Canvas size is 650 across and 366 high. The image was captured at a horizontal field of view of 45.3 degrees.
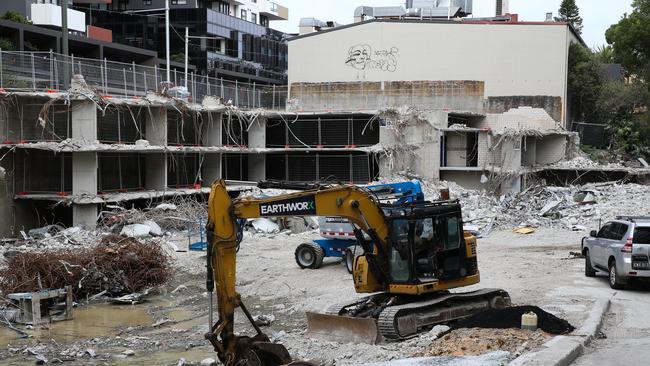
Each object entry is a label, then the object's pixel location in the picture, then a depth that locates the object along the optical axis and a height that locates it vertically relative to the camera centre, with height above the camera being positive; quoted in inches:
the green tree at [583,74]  2007.9 +169.2
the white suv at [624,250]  698.2 -101.3
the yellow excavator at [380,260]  481.4 -86.0
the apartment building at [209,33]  2687.0 +378.0
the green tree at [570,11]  3334.2 +549.8
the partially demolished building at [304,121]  1221.1 +32.2
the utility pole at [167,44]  1421.6 +168.6
